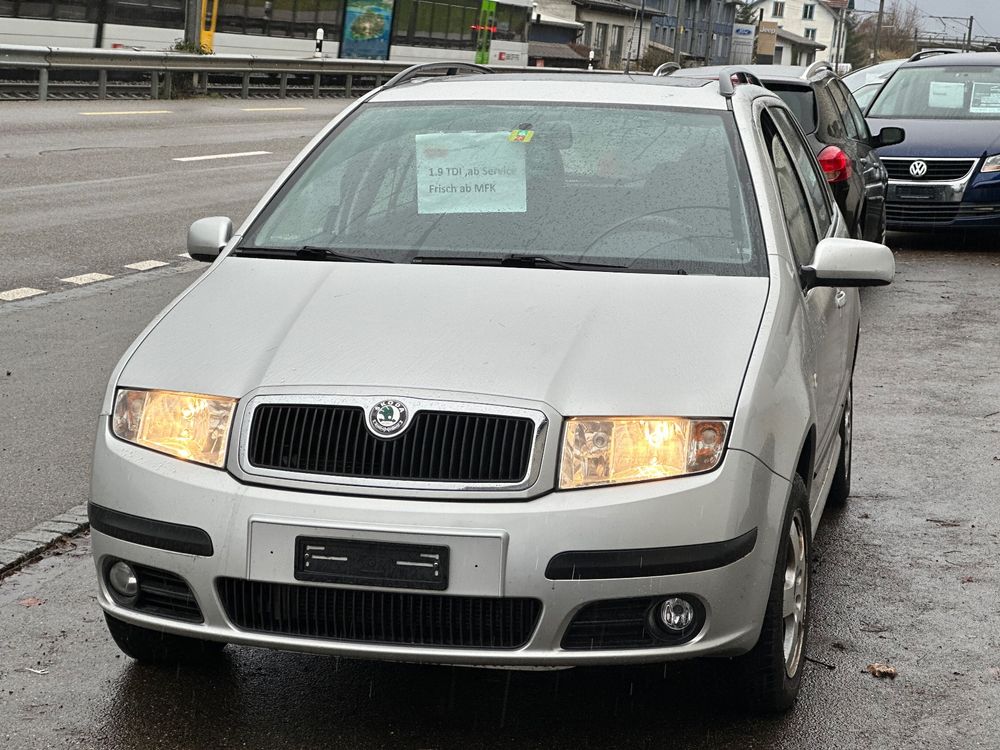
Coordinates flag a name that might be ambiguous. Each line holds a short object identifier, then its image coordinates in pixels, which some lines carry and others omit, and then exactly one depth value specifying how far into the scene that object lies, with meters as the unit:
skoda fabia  3.30
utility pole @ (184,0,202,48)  31.27
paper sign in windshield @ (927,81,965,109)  15.75
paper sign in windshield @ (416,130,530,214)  4.51
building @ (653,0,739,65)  106.50
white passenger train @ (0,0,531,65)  27.61
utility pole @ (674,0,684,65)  64.10
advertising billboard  38.25
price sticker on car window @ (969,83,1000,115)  15.48
